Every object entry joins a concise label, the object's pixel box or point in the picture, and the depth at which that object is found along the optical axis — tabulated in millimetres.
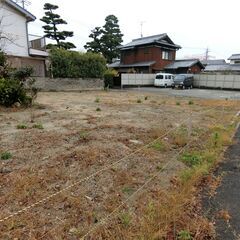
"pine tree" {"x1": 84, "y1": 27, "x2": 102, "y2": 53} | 35625
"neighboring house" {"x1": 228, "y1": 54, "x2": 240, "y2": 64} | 43631
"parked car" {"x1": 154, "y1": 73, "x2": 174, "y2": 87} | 28016
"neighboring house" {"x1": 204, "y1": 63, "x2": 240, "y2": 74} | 34444
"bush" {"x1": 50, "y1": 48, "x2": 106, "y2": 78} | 19962
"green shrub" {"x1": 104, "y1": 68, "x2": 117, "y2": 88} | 26562
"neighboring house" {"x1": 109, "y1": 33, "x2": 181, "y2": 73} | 31047
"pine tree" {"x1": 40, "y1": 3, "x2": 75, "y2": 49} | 27891
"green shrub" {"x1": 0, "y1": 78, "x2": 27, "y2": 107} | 9769
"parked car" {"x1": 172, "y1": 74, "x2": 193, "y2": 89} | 26619
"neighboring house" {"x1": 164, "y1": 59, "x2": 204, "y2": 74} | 31594
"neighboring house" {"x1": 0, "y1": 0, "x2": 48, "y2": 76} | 17391
